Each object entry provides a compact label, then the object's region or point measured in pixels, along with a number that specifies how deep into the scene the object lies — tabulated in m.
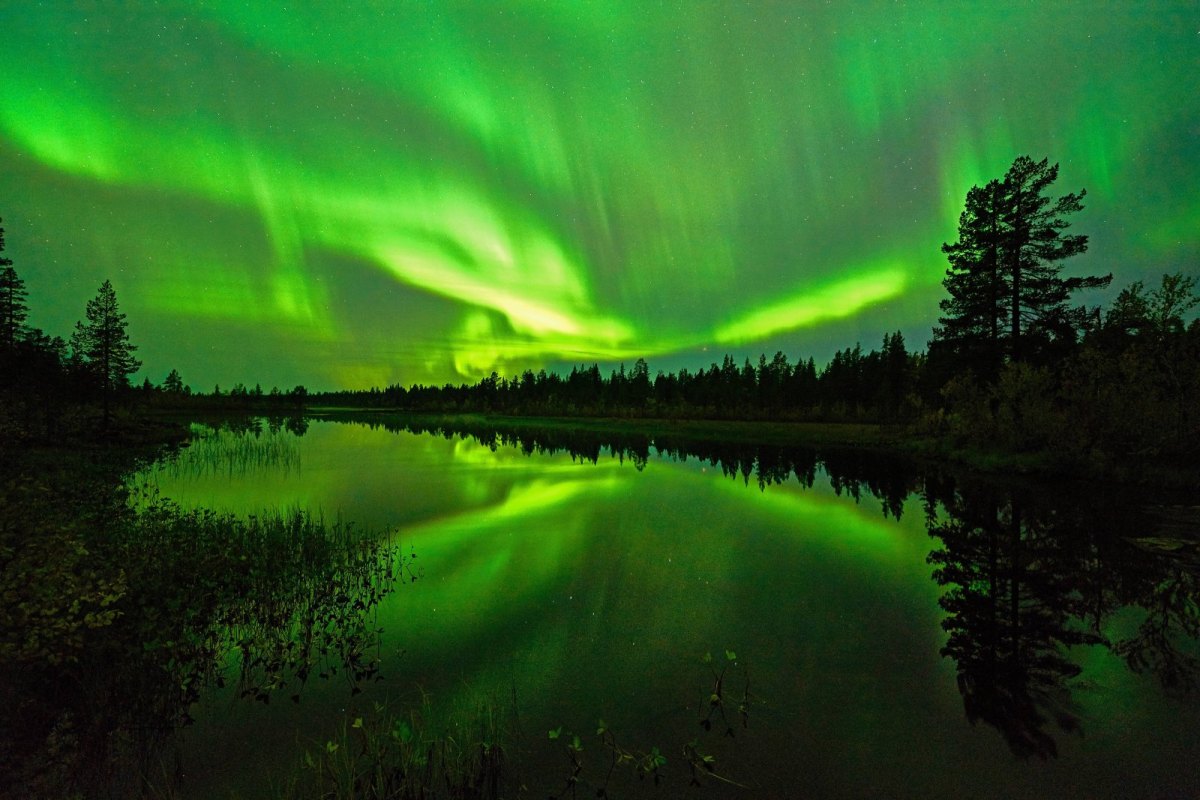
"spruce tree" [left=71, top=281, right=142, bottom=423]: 58.32
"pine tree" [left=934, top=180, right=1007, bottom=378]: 38.09
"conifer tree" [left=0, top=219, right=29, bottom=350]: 47.34
